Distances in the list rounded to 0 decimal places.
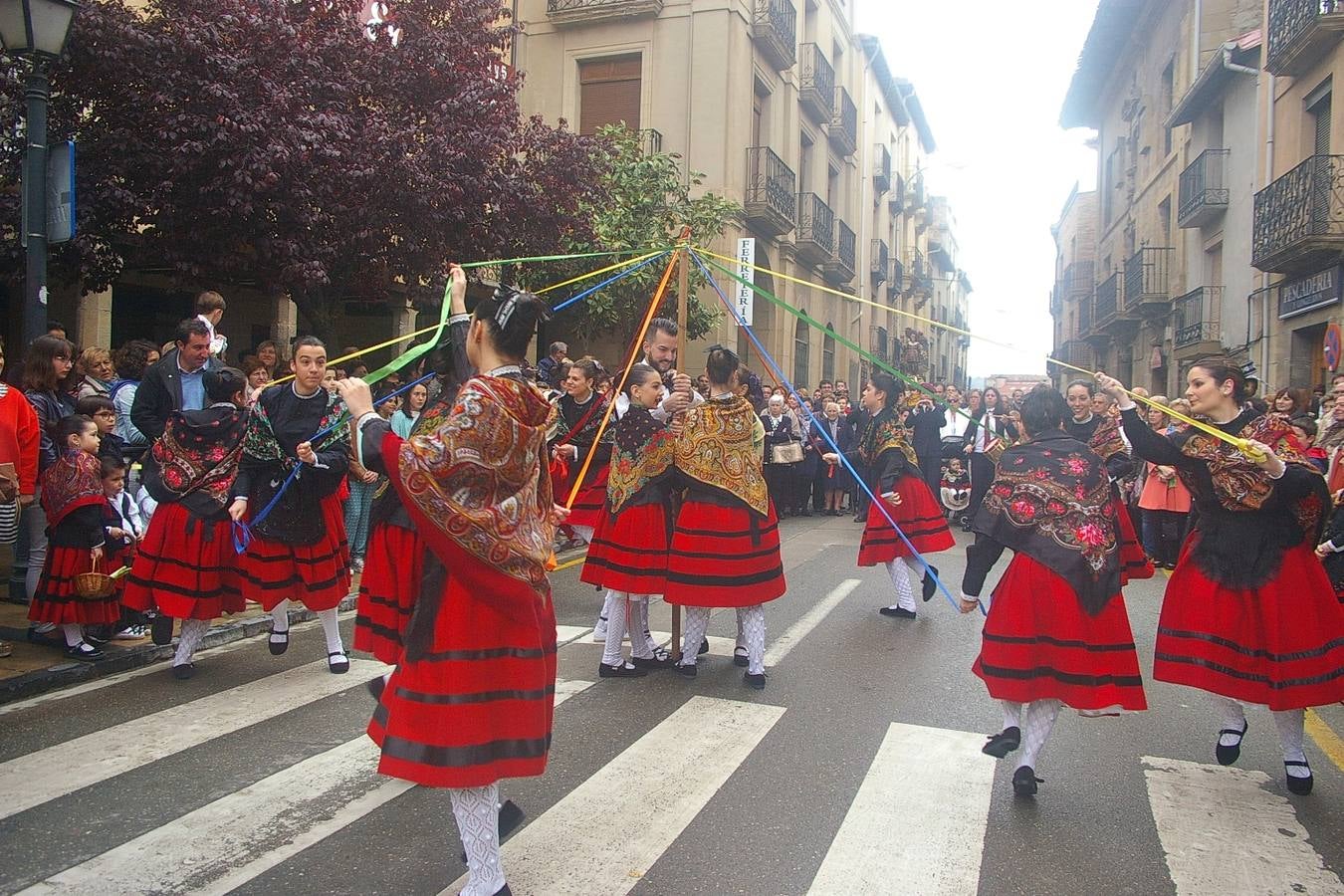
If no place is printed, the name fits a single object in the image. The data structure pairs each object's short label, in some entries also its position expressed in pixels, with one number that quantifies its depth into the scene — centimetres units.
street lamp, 630
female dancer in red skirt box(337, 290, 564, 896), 298
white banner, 2097
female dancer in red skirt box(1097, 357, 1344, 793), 423
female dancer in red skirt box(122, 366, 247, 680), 566
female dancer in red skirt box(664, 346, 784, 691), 563
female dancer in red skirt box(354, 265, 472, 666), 445
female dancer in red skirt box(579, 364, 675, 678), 581
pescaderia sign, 1498
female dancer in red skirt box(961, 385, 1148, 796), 413
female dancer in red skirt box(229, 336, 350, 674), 564
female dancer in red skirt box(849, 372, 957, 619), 783
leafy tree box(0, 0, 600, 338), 855
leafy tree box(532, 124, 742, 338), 1605
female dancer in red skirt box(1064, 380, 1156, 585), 638
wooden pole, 579
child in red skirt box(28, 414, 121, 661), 592
